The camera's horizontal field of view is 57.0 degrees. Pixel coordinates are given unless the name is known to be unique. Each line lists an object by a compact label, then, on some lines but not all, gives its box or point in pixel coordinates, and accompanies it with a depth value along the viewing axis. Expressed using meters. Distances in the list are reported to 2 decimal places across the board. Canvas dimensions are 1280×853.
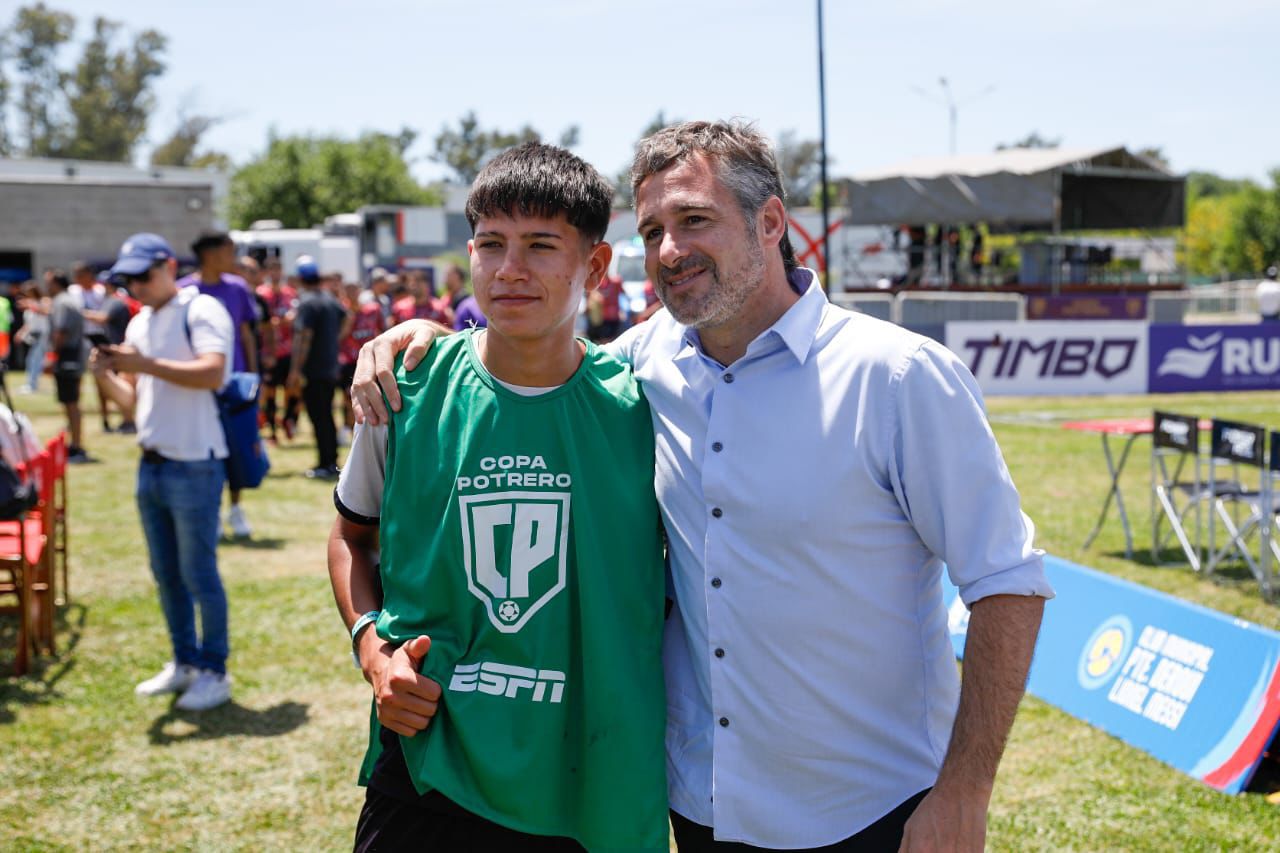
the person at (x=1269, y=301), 21.14
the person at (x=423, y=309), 13.08
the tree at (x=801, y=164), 94.25
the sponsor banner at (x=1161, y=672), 4.62
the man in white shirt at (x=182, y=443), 5.32
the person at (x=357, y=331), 13.39
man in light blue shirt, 1.92
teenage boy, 2.01
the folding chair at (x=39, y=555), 6.12
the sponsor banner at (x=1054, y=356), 17.42
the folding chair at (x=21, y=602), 5.83
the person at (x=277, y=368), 14.48
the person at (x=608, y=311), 17.78
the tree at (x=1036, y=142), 97.81
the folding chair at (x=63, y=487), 6.64
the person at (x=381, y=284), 15.62
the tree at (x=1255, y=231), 66.62
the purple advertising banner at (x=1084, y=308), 23.53
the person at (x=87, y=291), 19.41
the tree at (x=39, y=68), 70.62
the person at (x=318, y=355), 11.48
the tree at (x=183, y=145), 73.56
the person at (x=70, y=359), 13.23
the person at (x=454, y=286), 14.59
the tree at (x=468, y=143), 99.56
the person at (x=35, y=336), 21.44
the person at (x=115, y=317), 14.27
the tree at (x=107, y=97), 71.19
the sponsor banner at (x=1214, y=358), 18.58
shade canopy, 25.73
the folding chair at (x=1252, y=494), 7.12
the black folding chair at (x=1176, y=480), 7.76
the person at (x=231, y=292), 8.20
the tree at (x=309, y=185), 53.16
